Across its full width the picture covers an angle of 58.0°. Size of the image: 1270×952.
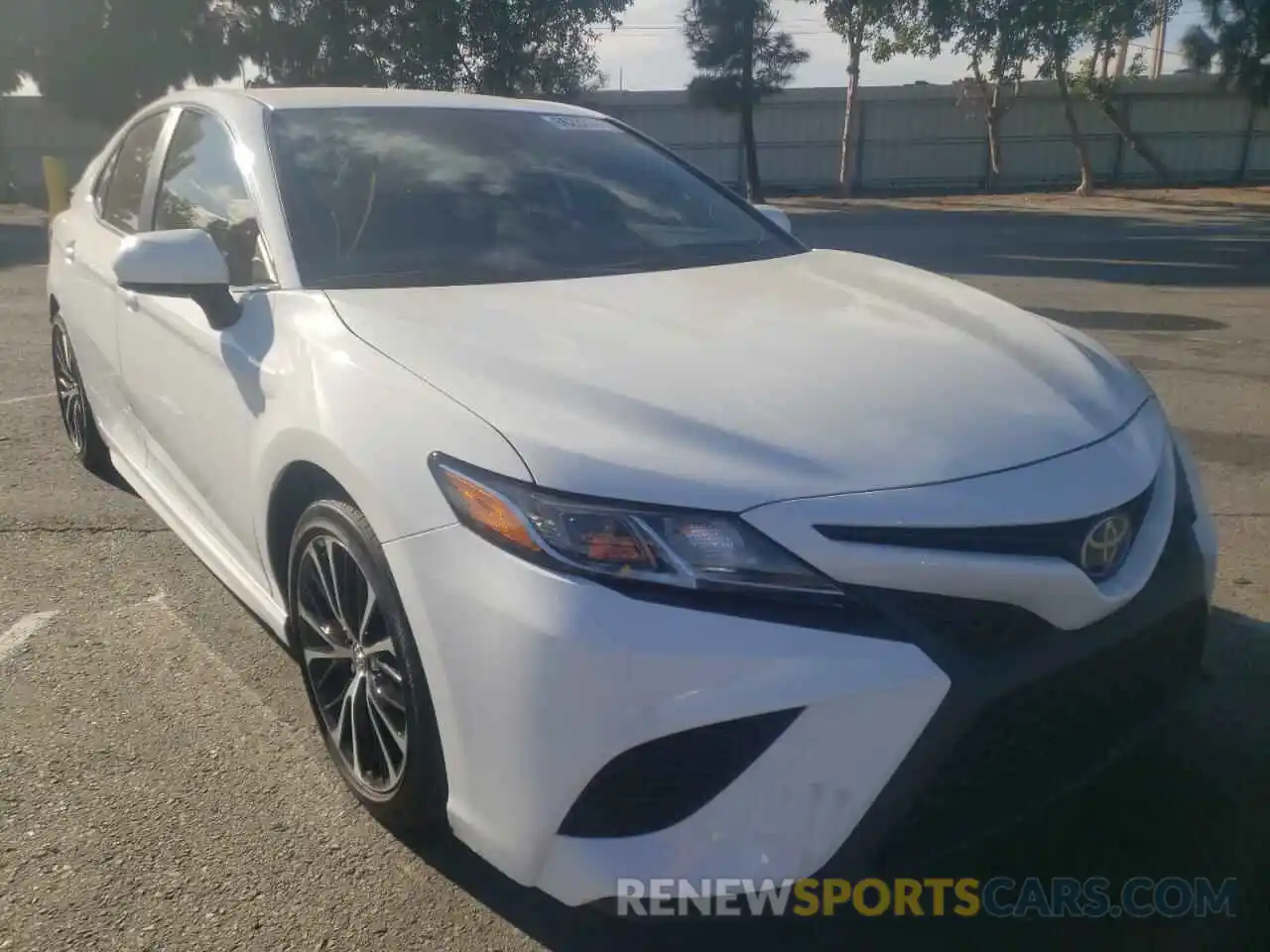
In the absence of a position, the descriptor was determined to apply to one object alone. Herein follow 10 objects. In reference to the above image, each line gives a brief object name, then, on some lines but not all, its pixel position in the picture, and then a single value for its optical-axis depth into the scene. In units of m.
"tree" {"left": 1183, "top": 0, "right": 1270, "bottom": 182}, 26.64
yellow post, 14.94
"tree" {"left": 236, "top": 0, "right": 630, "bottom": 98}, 23.58
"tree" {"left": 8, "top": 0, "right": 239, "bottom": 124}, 27.09
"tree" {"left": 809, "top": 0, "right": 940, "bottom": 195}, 25.73
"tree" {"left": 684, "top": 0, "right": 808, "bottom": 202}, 27.12
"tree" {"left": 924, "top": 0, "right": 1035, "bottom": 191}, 24.30
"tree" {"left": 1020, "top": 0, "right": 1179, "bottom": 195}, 23.75
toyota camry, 1.87
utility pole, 33.44
